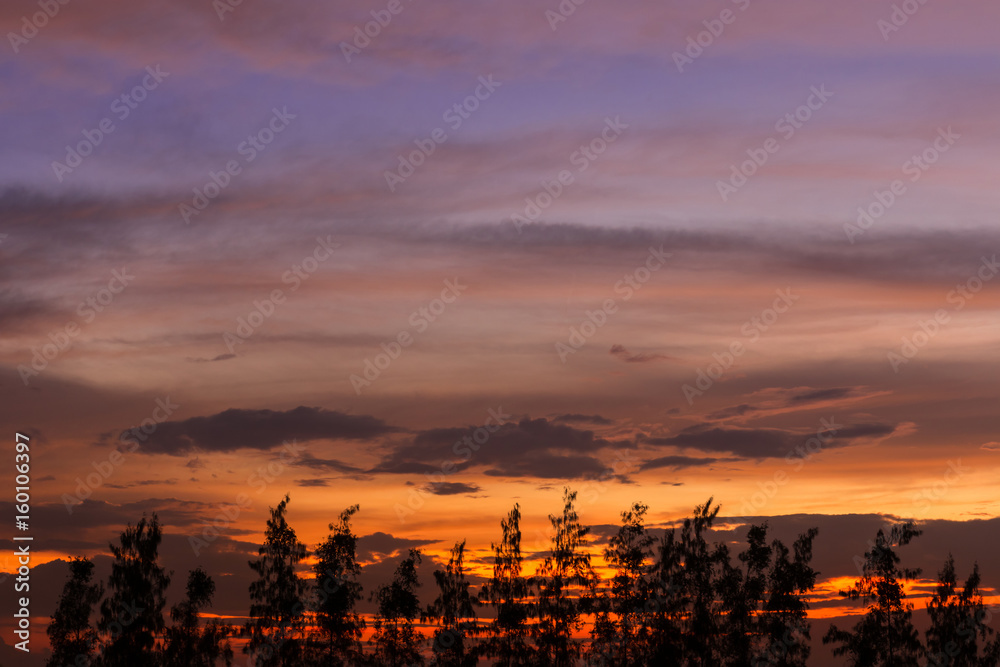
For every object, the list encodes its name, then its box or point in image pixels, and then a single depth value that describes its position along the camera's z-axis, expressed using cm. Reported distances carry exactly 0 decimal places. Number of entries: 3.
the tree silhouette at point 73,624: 7538
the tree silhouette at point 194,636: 6981
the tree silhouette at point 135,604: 6725
